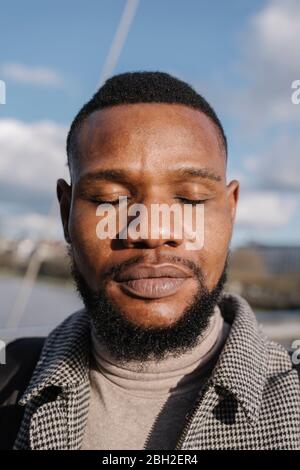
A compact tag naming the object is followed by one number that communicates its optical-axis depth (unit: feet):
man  1.62
